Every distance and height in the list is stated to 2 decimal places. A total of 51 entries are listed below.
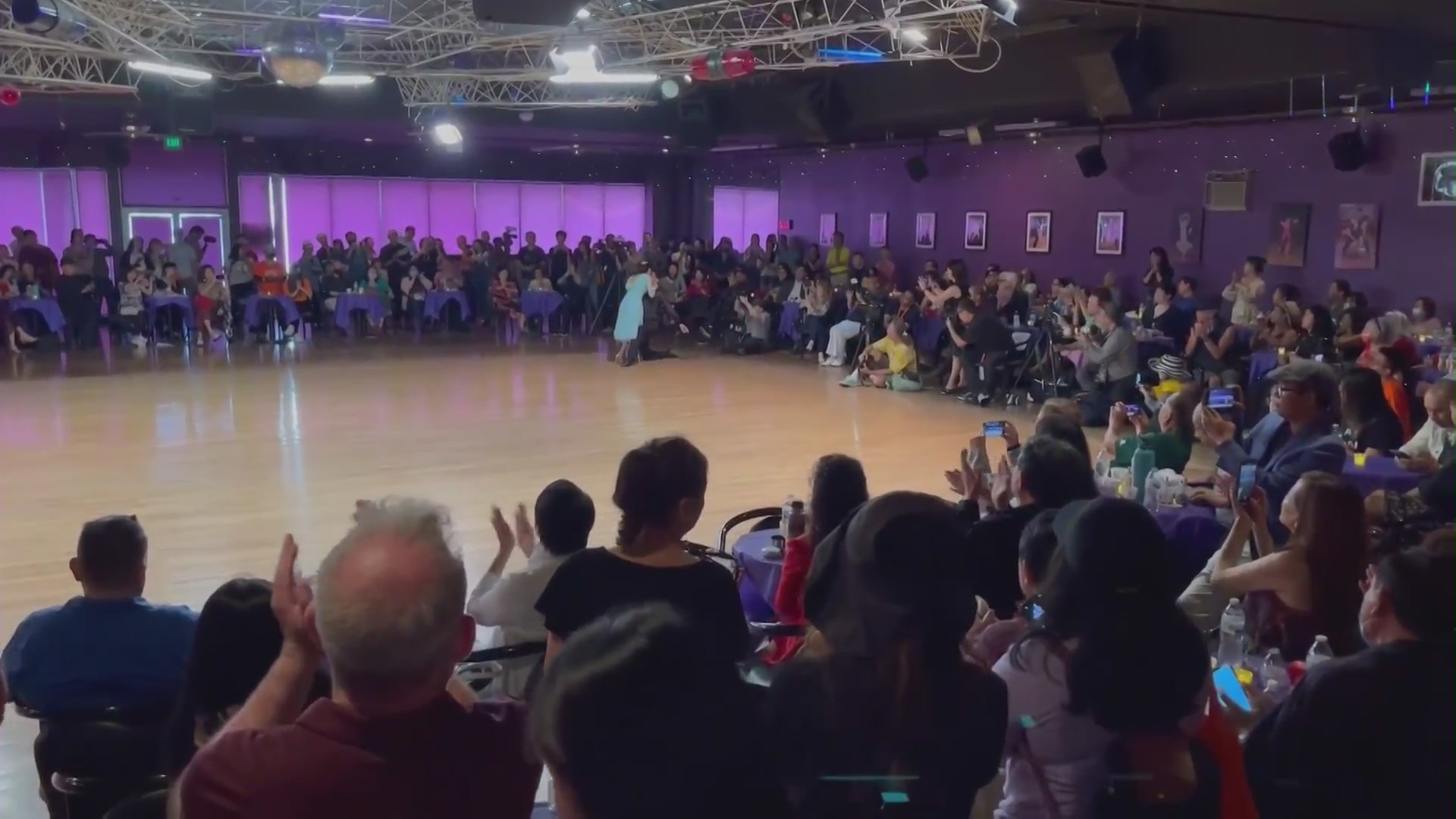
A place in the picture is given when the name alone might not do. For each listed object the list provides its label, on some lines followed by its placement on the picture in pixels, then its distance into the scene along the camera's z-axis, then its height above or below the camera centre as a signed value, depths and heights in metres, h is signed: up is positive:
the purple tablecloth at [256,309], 13.39 -0.58
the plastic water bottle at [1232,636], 2.60 -0.84
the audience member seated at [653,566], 2.27 -0.60
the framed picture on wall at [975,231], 14.34 +0.32
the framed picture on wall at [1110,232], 12.56 +0.26
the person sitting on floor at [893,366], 10.96 -1.01
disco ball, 7.78 +1.33
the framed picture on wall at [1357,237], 10.15 +0.17
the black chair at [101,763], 2.23 -0.94
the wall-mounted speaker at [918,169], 14.41 +1.05
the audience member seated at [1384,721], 1.64 -0.65
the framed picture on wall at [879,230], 15.83 +0.36
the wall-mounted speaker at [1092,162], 11.88 +0.94
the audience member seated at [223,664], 1.90 -0.64
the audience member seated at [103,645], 2.35 -0.77
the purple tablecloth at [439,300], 14.38 -0.52
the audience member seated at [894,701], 1.66 -0.61
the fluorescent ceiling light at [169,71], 10.59 +1.69
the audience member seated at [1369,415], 4.83 -0.63
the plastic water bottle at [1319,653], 2.45 -0.81
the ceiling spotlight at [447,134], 13.70 +1.39
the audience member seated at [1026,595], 2.27 -0.69
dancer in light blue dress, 11.91 -0.58
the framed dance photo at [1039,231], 13.48 +0.29
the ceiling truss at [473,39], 9.62 +1.95
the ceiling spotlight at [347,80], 11.12 +1.68
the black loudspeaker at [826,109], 13.14 +1.61
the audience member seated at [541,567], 2.91 -0.75
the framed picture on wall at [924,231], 15.07 +0.33
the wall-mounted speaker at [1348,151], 9.71 +0.86
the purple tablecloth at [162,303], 12.63 -0.49
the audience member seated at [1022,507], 3.00 -0.64
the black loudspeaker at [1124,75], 9.21 +1.40
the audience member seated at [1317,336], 8.52 -0.56
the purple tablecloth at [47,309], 11.75 -0.52
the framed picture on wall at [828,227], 16.73 +0.41
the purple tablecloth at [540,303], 14.55 -0.56
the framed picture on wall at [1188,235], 11.72 +0.21
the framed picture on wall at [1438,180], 9.48 +0.61
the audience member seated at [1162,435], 4.43 -0.66
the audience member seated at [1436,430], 4.61 -0.68
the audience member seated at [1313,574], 2.64 -0.70
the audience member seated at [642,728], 1.15 -0.45
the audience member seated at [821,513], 2.94 -0.62
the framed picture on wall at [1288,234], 10.73 +0.21
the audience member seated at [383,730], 1.35 -0.55
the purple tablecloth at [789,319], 13.60 -0.70
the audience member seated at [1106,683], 1.72 -0.63
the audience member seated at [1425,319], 8.62 -0.45
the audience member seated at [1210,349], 9.46 -0.72
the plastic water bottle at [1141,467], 4.23 -0.74
